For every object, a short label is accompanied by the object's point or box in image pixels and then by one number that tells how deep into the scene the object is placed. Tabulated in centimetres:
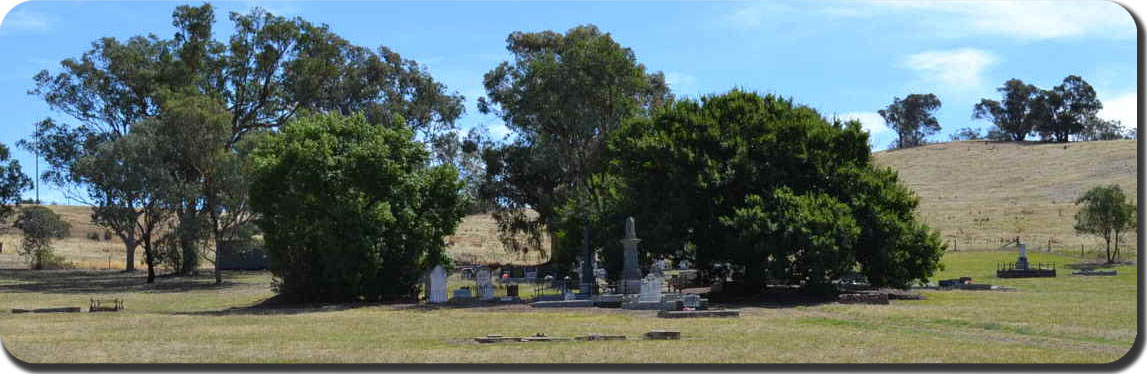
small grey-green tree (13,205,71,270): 6544
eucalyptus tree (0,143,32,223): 6369
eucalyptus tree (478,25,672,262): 4884
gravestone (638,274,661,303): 2919
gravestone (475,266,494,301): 3294
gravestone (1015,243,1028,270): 4565
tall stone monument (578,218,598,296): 3377
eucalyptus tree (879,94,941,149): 16625
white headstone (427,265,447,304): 3284
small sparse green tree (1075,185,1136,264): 5456
